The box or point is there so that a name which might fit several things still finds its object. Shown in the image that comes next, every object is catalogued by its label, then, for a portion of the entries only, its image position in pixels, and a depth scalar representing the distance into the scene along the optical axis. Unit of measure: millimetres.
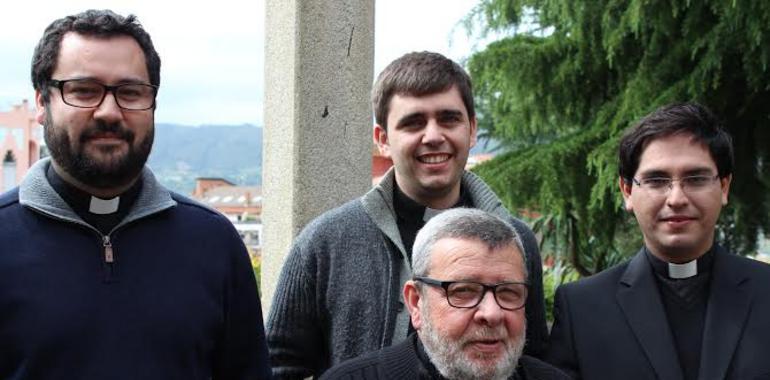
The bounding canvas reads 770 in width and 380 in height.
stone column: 4273
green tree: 6289
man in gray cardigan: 2920
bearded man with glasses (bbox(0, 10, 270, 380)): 2340
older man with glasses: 2580
